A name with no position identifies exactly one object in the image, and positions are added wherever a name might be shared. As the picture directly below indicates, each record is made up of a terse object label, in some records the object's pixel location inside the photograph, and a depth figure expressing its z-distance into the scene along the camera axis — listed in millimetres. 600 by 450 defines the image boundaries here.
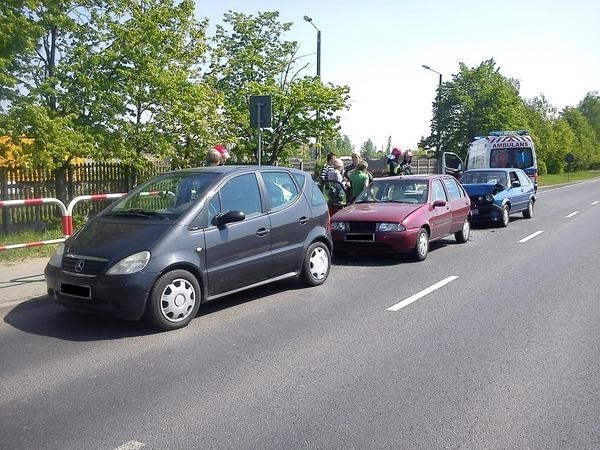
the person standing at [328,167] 13847
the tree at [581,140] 79488
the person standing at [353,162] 14967
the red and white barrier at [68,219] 8539
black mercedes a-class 6020
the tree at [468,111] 41781
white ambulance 27172
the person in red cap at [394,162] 16359
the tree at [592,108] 119188
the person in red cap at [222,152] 11969
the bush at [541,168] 61669
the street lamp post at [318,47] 23125
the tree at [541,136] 61719
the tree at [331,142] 20906
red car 10352
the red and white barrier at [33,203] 7828
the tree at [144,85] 13898
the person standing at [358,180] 14086
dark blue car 16375
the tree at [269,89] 19859
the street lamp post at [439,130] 38075
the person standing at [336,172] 13703
